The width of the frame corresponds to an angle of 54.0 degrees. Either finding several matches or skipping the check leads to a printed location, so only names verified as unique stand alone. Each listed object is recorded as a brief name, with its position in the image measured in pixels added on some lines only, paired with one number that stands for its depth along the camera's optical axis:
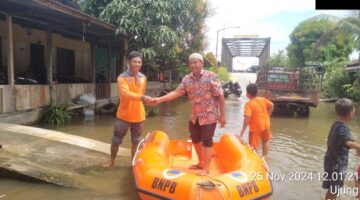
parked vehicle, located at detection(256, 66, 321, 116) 13.81
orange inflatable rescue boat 3.54
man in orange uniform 5.20
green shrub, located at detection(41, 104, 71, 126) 10.32
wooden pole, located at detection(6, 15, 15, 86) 8.84
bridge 58.75
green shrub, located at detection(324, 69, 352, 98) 20.33
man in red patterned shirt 4.57
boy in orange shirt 5.80
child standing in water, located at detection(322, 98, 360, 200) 3.67
